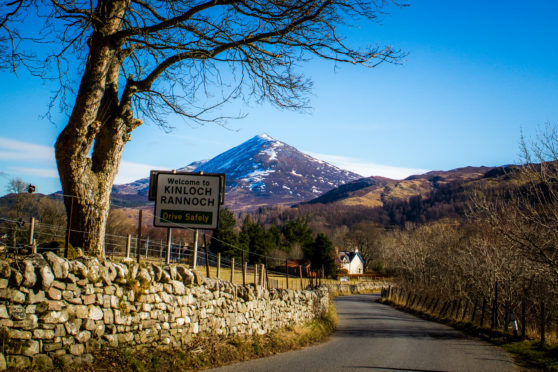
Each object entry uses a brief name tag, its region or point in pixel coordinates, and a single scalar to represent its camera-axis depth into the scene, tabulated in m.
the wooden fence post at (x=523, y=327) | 16.80
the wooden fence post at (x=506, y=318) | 19.25
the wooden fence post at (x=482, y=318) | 21.48
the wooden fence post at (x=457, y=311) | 26.21
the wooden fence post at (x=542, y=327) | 15.10
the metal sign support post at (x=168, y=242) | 10.36
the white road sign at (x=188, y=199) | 11.45
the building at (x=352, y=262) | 104.56
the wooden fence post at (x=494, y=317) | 20.17
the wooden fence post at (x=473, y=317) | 23.01
